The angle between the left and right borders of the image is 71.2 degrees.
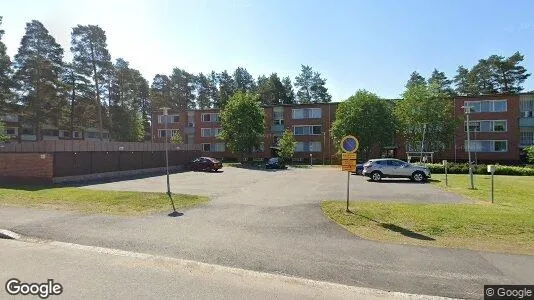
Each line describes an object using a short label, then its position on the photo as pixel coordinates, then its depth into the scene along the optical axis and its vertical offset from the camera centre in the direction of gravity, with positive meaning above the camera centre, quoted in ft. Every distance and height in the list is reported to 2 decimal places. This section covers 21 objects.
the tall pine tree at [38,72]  159.74 +35.00
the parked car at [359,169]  111.65 -5.37
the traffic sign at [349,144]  44.23 +0.86
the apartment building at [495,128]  172.96 +10.73
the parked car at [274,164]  151.23 -5.08
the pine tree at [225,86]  283.18 +52.85
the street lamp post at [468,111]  71.02 +8.85
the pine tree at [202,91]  300.20 +49.18
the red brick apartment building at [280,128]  204.13 +13.57
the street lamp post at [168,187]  49.26 -5.85
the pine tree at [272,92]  288.51 +46.54
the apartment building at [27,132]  216.00 +12.75
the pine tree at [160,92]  268.00 +44.76
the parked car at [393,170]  88.38 -4.59
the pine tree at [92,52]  173.68 +47.34
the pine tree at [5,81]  148.35 +29.63
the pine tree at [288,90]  301.16 +50.58
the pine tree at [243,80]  303.68 +58.79
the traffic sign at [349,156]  44.16 -0.57
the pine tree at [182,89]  286.87 +48.70
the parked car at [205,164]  130.56 -4.35
